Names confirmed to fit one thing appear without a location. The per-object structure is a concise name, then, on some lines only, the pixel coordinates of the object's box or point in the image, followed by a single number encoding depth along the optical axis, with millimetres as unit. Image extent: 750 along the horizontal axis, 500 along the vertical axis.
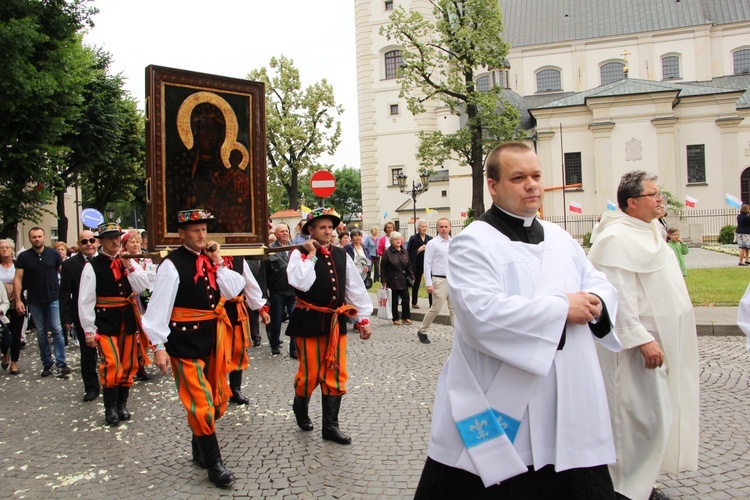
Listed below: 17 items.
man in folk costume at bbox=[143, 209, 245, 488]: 4602
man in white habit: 3816
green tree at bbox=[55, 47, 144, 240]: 26875
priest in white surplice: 2455
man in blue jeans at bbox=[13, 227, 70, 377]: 9078
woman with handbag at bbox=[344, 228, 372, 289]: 13574
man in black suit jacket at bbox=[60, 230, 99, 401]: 7441
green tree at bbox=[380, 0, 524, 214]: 26547
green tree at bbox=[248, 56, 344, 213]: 41375
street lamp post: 28434
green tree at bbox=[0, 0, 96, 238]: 15727
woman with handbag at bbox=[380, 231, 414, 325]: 12188
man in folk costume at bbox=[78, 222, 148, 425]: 6602
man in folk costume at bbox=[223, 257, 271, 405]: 6051
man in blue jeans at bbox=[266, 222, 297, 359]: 10031
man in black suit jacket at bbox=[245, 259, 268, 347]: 10648
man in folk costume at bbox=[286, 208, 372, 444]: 5492
